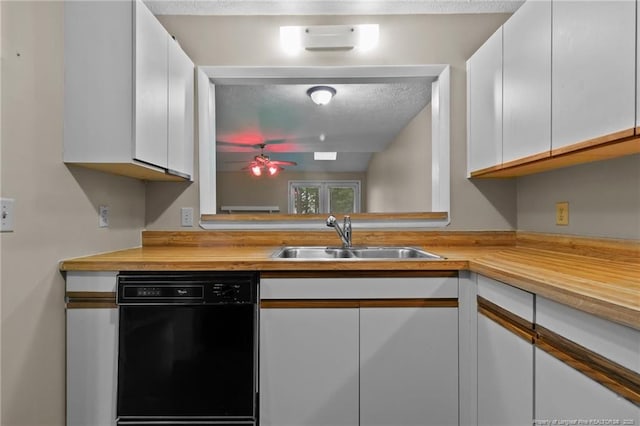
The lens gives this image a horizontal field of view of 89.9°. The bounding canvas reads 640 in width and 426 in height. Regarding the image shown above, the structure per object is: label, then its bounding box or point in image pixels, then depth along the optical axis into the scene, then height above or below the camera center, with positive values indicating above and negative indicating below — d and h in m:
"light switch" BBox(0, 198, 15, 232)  1.07 -0.01
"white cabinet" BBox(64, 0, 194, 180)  1.32 +0.54
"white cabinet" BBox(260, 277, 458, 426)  1.34 -0.60
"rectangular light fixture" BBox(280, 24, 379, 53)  1.93 +1.07
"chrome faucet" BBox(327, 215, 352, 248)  1.88 -0.11
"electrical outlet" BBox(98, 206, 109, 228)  1.57 -0.03
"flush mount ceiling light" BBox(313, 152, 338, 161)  5.88 +1.06
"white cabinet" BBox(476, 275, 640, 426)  0.71 -0.42
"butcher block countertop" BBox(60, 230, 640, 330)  0.83 -0.19
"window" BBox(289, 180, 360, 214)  6.63 +0.34
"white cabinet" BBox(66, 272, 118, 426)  1.32 -0.59
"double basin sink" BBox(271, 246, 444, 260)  1.86 -0.23
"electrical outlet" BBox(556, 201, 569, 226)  1.57 +0.00
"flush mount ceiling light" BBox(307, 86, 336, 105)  2.86 +1.06
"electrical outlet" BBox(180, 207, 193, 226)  1.99 -0.03
